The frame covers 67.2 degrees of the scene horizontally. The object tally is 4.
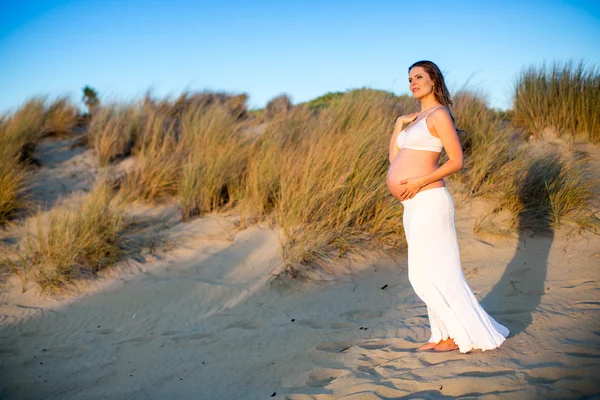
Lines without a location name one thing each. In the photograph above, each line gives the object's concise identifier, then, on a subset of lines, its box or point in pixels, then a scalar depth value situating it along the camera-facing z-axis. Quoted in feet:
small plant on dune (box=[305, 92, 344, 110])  40.90
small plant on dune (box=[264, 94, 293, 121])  34.77
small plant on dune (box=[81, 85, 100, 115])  32.50
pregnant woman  10.25
